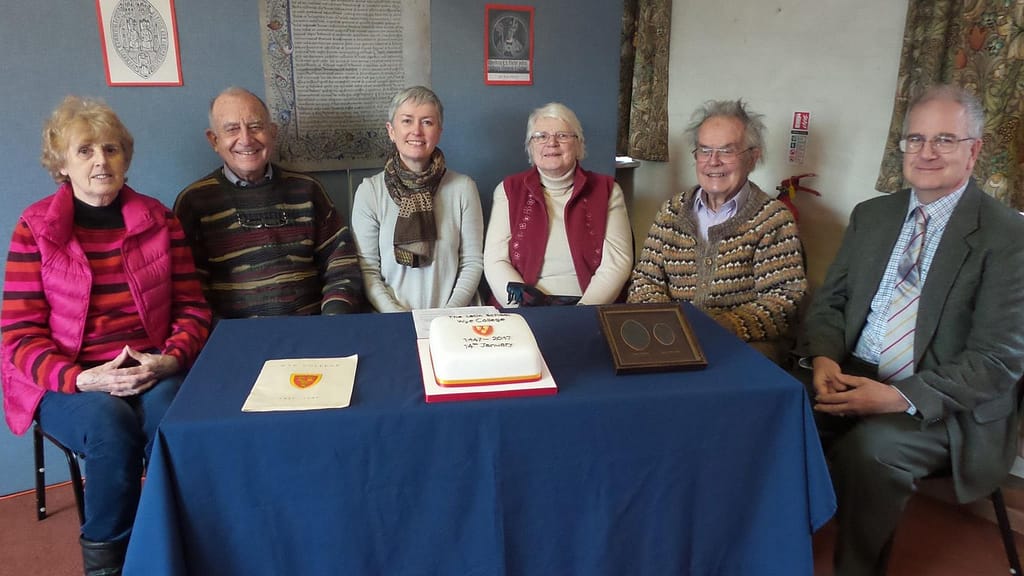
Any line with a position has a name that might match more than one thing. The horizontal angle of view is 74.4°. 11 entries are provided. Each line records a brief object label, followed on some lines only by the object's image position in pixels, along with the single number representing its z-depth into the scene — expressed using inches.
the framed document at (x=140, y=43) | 81.4
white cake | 48.2
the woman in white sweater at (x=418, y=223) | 89.7
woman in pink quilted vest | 63.2
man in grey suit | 64.9
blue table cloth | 45.3
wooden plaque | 52.2
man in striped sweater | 82.5
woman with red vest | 92.7
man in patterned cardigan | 79.4
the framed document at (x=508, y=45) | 101.4
